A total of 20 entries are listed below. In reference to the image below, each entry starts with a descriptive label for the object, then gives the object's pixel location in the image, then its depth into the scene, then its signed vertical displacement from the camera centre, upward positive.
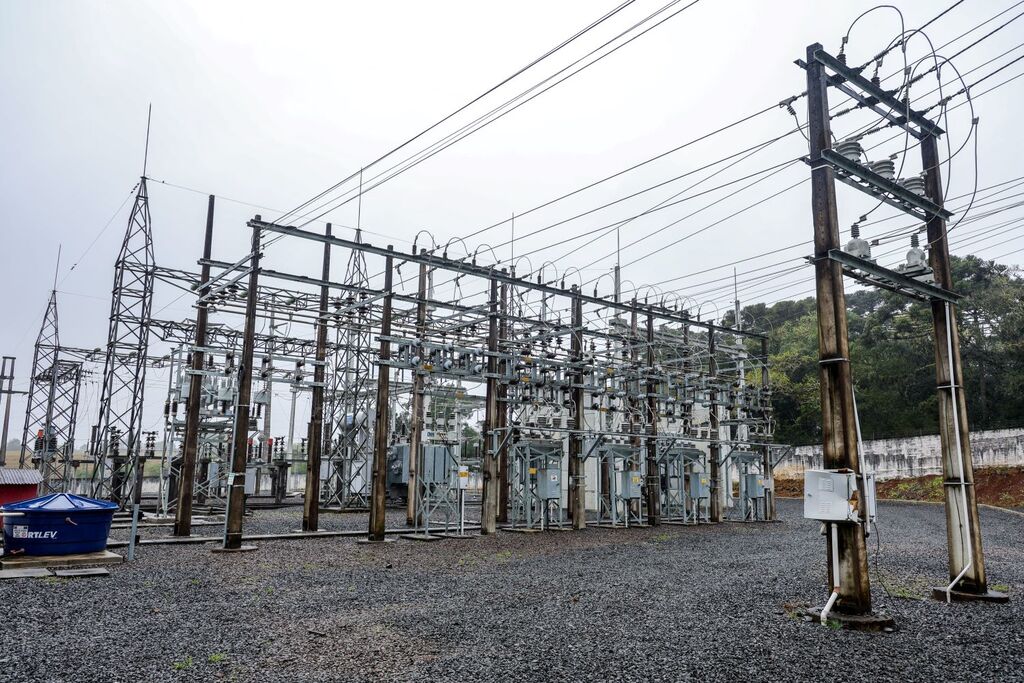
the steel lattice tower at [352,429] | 26.64 +1.10
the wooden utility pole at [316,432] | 18.27 +0.67
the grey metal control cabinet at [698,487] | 23.31 -0.80
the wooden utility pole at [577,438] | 20.45 +0.67
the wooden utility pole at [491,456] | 18.09 +0.10
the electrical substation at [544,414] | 8.83 +1.24
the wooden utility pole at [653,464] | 22.17 -0.06
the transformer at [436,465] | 20.58 -0.17
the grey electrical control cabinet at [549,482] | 19.80 -0.59
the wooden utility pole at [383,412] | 16.20 +1.07
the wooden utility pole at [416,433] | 20.14 +0.75
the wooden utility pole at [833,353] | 7.84 +1.30
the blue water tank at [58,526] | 11.27 -1.16
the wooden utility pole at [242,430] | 14.27 +0.54
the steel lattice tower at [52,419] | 33.00 +1.79
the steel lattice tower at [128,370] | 23.47 +2.88
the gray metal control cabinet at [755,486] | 24.83 -0.80
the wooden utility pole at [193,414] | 16.38 +1.00
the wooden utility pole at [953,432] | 9.21 +0.45
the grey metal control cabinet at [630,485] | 21.69 -0.71
